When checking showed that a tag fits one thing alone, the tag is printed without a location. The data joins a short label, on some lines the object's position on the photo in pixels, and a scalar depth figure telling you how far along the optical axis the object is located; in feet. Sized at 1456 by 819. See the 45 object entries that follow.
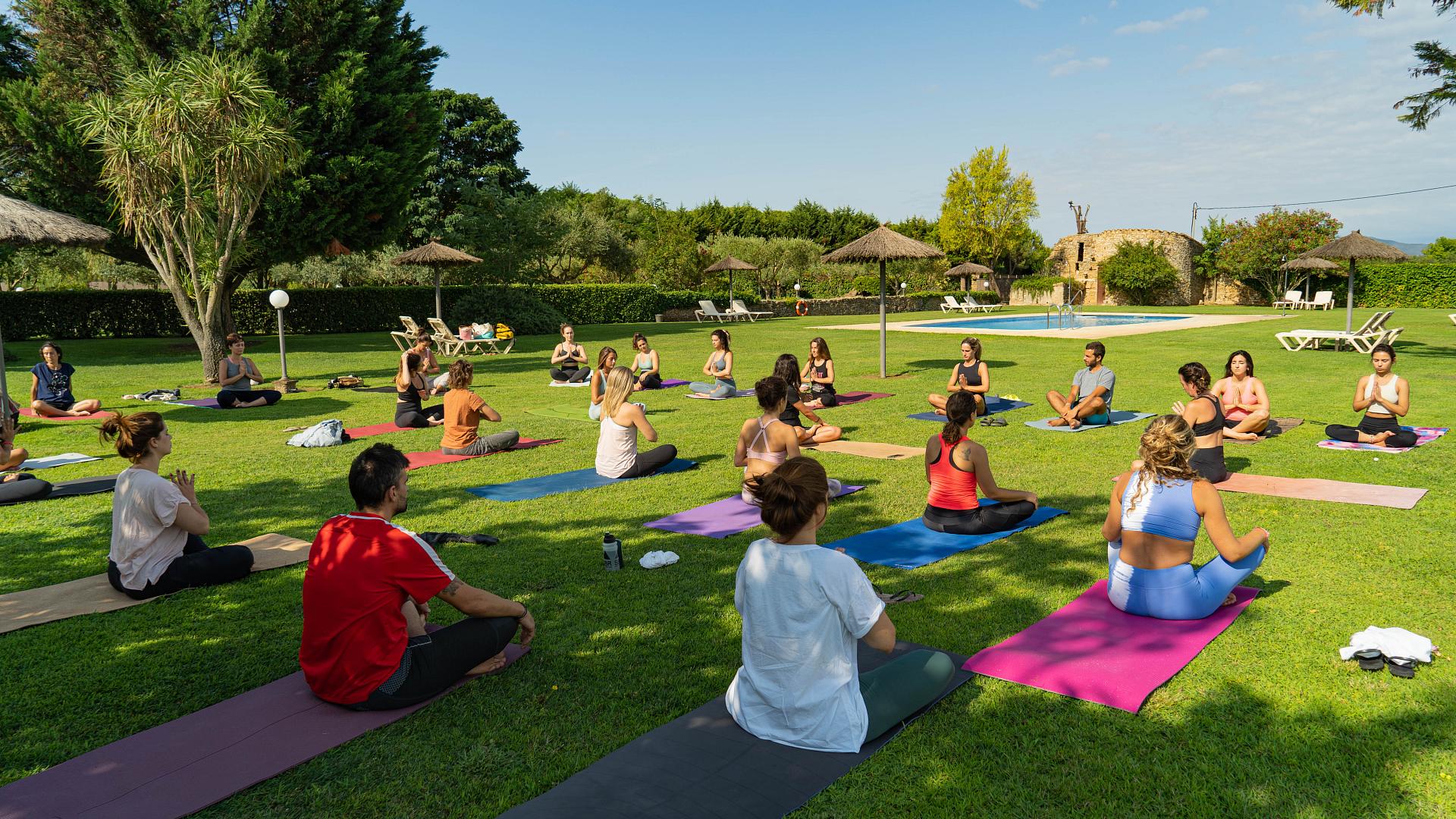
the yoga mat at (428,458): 30.60
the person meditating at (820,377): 41.57
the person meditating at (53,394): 38.93
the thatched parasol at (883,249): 53.88
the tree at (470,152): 142.10
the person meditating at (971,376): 36.68
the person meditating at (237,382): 43.83
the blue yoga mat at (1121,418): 35.94
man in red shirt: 11.86
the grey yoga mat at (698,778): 10.06
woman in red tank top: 20.51
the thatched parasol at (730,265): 120.26
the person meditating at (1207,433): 25.36
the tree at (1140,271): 162.09
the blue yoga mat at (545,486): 25.96
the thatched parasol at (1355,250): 65.98
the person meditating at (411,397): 37.81
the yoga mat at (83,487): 26.32
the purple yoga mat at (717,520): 21.70
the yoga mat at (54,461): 30.01
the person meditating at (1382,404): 29.55
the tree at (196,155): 50.14
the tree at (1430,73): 57.98
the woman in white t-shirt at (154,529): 16.25
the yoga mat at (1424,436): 30.22
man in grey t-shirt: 34.68
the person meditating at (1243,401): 30.78
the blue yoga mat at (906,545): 19.27
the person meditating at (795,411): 30.48
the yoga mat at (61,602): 16.39
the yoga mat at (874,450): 30.76
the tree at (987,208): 185.57
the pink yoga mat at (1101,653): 12.90
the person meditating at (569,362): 53.83
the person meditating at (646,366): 50.78
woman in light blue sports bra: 14.42
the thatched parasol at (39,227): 30.12
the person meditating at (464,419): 31.58
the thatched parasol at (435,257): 76.69
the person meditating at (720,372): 46.44
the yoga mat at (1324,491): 23.00
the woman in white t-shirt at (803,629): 10.32
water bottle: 18.83
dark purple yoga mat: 10.43
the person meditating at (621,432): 26.84
